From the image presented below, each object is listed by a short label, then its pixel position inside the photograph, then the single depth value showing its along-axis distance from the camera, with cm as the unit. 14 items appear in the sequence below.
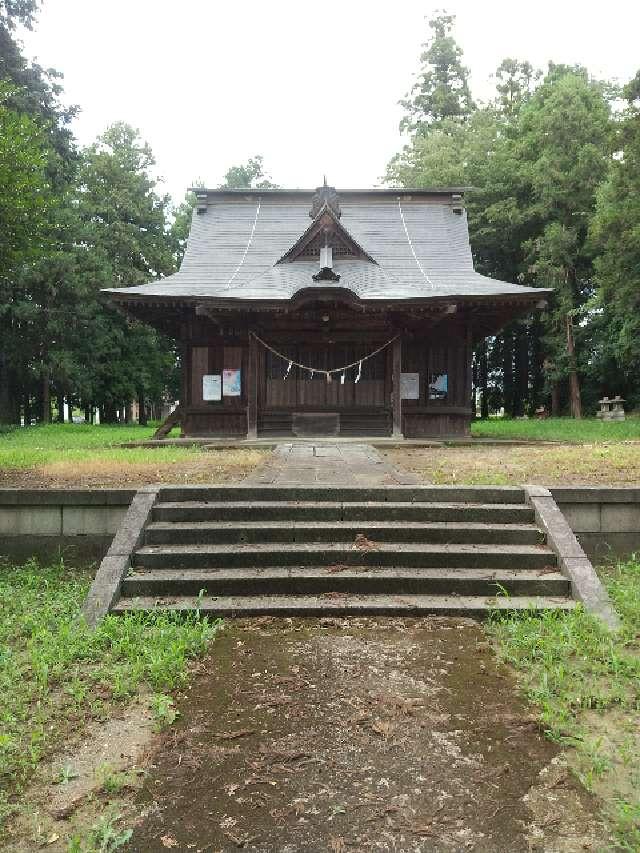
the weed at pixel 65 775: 265
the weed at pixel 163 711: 312
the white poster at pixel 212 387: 1506
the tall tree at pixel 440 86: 4169
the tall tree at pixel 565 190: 2462
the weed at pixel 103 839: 224
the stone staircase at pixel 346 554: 466
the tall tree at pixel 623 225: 1591
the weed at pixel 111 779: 259
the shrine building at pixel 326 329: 1350
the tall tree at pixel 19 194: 812
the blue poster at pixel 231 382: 1509
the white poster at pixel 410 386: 1542
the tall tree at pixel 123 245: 2817
